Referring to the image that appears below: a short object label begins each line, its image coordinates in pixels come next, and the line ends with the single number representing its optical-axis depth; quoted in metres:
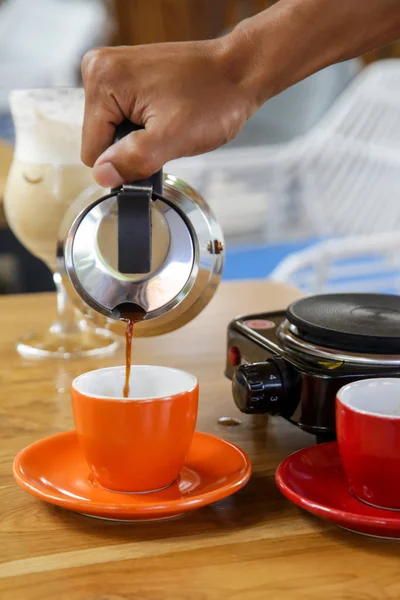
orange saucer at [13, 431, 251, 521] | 0.74
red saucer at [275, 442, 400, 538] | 0.72
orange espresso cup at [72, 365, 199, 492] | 0.75
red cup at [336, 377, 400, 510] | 0.73
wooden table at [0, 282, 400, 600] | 0.69
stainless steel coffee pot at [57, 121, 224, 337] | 0.87
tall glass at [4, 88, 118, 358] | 1.05
